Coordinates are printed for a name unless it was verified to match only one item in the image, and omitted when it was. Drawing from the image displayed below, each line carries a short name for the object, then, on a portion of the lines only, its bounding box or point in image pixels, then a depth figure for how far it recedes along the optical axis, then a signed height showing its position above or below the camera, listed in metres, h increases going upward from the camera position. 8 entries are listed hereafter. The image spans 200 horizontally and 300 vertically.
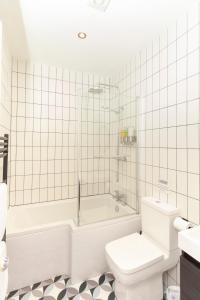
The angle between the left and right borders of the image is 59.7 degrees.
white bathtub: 1.53 -0.91
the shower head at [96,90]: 2.09 +0.70
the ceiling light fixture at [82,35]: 1.59 +1.04
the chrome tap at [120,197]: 2.10 -0.61
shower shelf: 1.97 +0.08
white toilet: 1.23 -0.81
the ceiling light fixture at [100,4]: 1.23 +1.04
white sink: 0.85 -0.49
